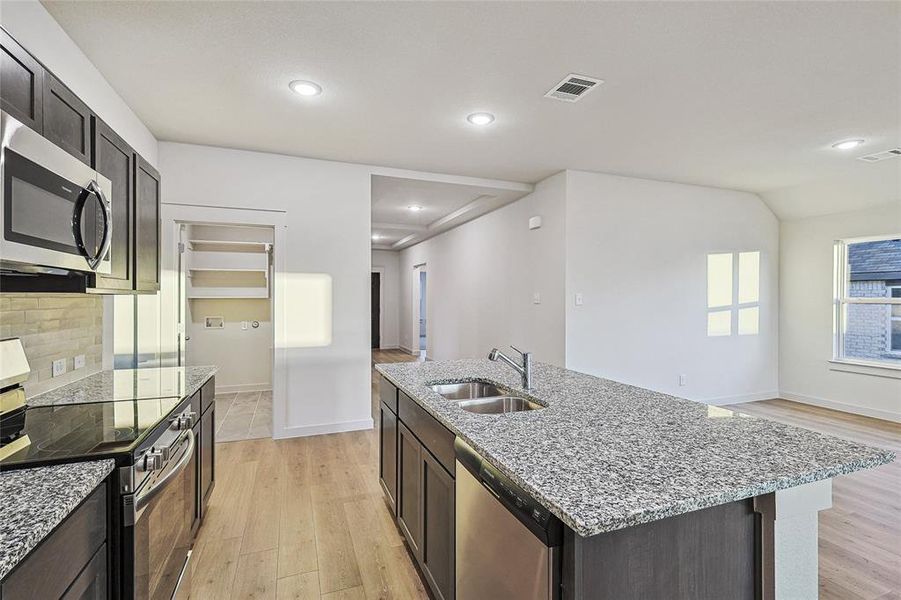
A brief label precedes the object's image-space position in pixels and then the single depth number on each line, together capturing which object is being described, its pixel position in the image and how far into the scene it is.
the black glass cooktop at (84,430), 1.22
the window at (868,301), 4.69
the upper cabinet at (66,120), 1.48
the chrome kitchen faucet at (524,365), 2.05
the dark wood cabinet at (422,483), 1.59
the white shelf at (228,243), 5.12
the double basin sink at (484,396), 1.99
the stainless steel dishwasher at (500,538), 1.00
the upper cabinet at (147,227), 2.18
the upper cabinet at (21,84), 1.24
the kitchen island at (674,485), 0.96
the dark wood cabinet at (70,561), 0.83
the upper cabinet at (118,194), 1.80
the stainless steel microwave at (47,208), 1.12
